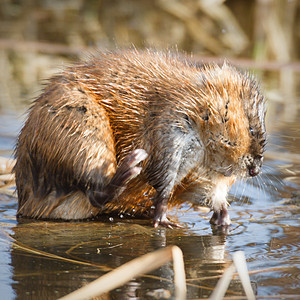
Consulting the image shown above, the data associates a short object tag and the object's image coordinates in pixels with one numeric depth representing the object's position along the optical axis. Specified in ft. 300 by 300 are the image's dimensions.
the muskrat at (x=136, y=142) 25.11
